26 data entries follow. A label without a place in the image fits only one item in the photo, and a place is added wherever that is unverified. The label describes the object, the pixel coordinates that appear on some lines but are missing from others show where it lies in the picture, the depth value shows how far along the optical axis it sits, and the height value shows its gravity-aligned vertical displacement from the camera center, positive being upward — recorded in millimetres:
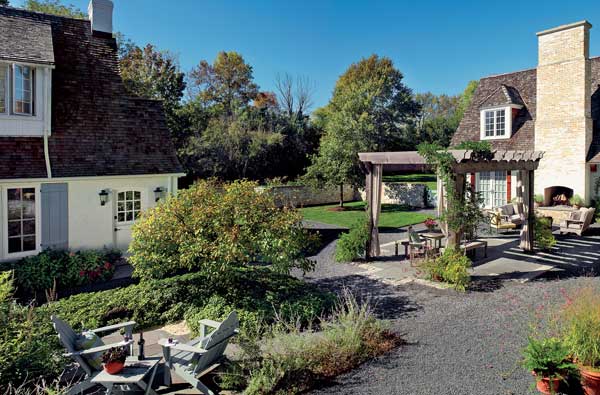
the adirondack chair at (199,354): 4867 -2027
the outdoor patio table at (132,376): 4477 -2036
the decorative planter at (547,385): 4664 -2172
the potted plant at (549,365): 4656 -1930
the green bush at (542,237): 12547 -1257
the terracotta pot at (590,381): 4586 -2086
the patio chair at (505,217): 15914 -857
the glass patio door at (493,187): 20109 +428
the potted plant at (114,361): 4582 -1873
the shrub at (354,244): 11961 -1450
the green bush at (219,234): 7637 -768
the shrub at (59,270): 9516 -1851
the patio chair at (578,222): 14780 -941
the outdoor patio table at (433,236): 11617 -1160
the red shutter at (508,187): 19562 +415
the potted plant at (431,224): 12628 -885
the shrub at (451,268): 9141 -1682
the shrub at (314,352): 4996 -2168
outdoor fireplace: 18234 +43
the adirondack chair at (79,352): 4676 -1874
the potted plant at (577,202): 17359 -247
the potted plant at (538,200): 18484 -185
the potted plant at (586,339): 4645 -1703
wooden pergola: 10023 +678
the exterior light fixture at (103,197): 11398 -109
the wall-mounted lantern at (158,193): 12484 +14
